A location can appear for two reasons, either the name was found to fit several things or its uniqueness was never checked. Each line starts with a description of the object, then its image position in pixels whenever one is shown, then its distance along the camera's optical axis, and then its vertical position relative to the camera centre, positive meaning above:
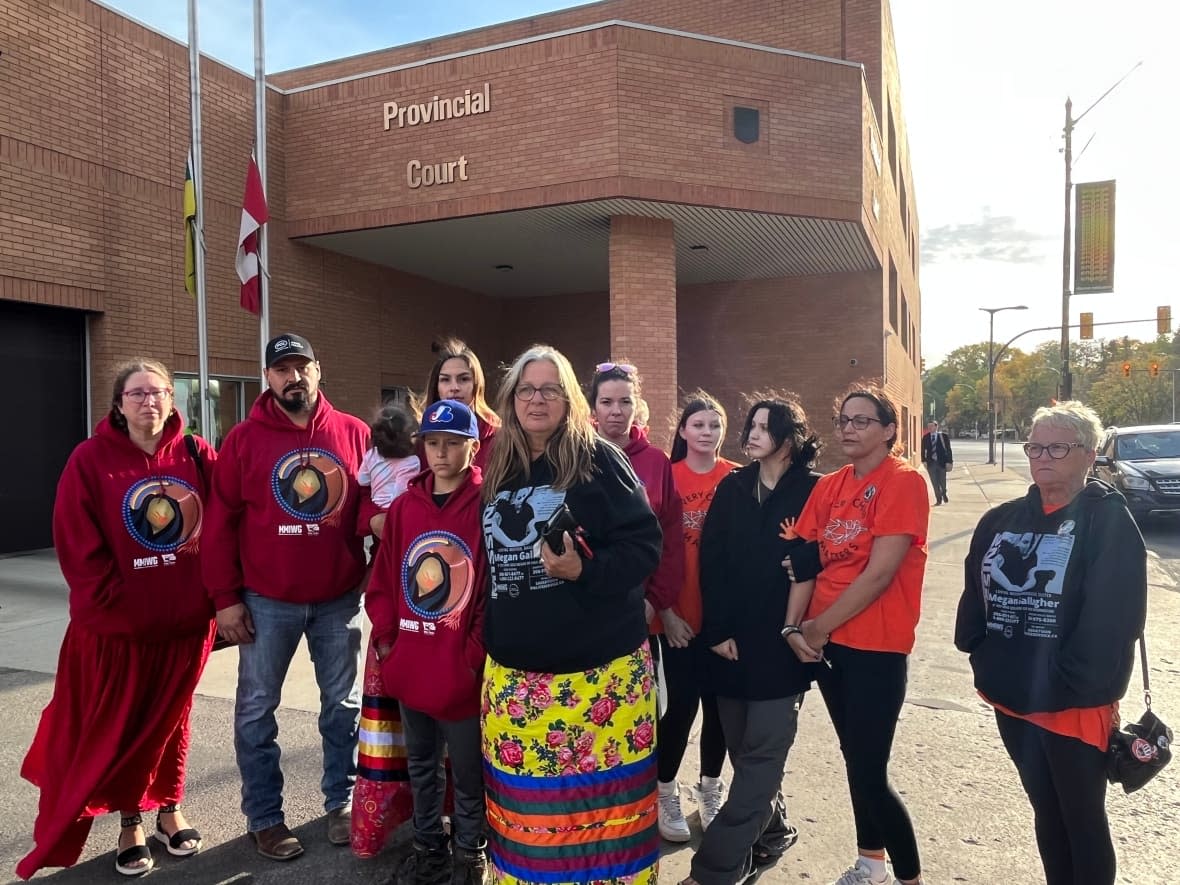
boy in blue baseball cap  2.74 -0.76
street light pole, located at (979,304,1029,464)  36.36 -0.29
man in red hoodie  3.17 -0.58
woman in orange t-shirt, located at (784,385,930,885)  2.73 -0.71
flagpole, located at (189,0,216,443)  9.16 +2.53
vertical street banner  20.62 +4.38
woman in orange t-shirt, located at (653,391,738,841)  3.19 -0.97
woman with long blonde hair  2.37 -0.75
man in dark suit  16.31 -1.04
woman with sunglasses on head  2.93 -0.33
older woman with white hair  2.30 -0.67
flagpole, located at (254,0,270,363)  9.38 +3.41
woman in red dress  3.03 -0.86
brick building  10.05 +3.15
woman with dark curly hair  2.78 -0.76
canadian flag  8.96 +2.00
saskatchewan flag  9.11 +2.07
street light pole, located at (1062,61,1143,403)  20.45 +3.53
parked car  12.15 -0.94
